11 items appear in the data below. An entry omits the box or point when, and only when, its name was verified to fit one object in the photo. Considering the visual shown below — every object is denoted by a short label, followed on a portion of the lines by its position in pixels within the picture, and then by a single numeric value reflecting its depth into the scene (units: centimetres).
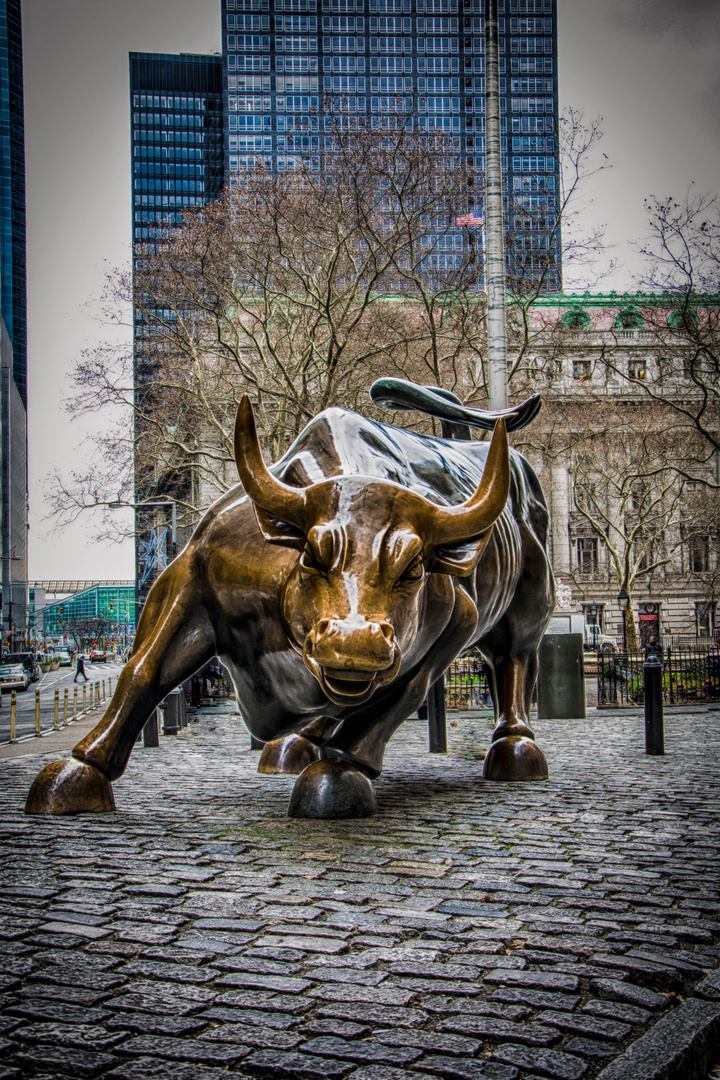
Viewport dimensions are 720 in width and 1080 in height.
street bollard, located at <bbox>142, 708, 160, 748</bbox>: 1078
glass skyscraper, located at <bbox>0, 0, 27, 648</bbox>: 9750
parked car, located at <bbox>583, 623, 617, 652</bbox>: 3391
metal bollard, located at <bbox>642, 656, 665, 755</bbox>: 905
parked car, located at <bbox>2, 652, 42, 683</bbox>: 4984
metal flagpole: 1482
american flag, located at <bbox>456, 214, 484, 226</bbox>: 1962
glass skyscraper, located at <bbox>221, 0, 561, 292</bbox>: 8475
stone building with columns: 2280
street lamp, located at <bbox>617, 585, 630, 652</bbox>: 3776
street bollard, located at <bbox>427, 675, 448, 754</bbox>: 941
